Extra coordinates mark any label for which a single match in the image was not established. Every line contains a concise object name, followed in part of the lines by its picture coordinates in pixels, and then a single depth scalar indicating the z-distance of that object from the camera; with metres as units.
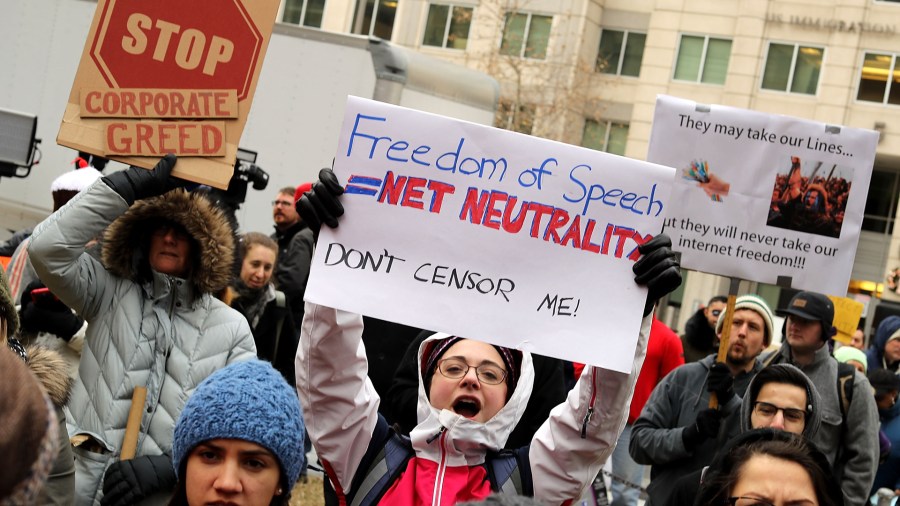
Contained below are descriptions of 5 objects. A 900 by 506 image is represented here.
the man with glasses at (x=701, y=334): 9.82
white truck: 13.30
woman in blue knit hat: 3.38
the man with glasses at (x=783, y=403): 5.38
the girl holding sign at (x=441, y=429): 3.62
